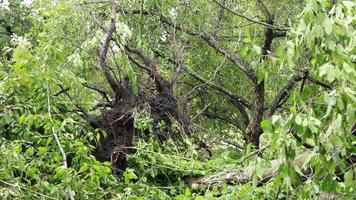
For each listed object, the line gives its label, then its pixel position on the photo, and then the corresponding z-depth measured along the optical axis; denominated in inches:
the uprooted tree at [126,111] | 352.0
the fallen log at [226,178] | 313.1
